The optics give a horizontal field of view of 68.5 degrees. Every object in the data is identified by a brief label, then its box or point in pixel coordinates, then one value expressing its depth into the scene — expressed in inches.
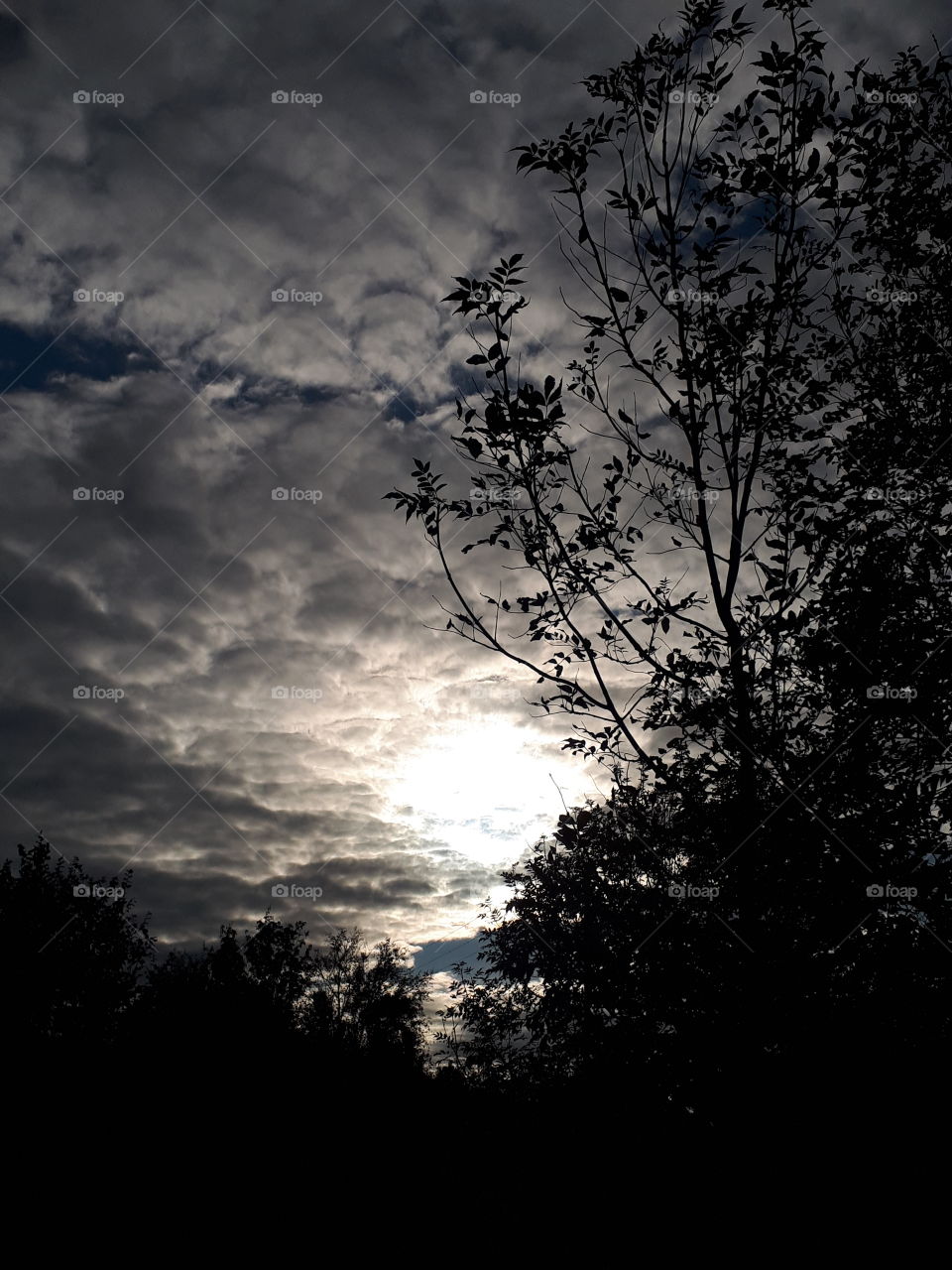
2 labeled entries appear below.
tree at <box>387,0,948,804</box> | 258.2
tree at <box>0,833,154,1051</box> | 1261.1
